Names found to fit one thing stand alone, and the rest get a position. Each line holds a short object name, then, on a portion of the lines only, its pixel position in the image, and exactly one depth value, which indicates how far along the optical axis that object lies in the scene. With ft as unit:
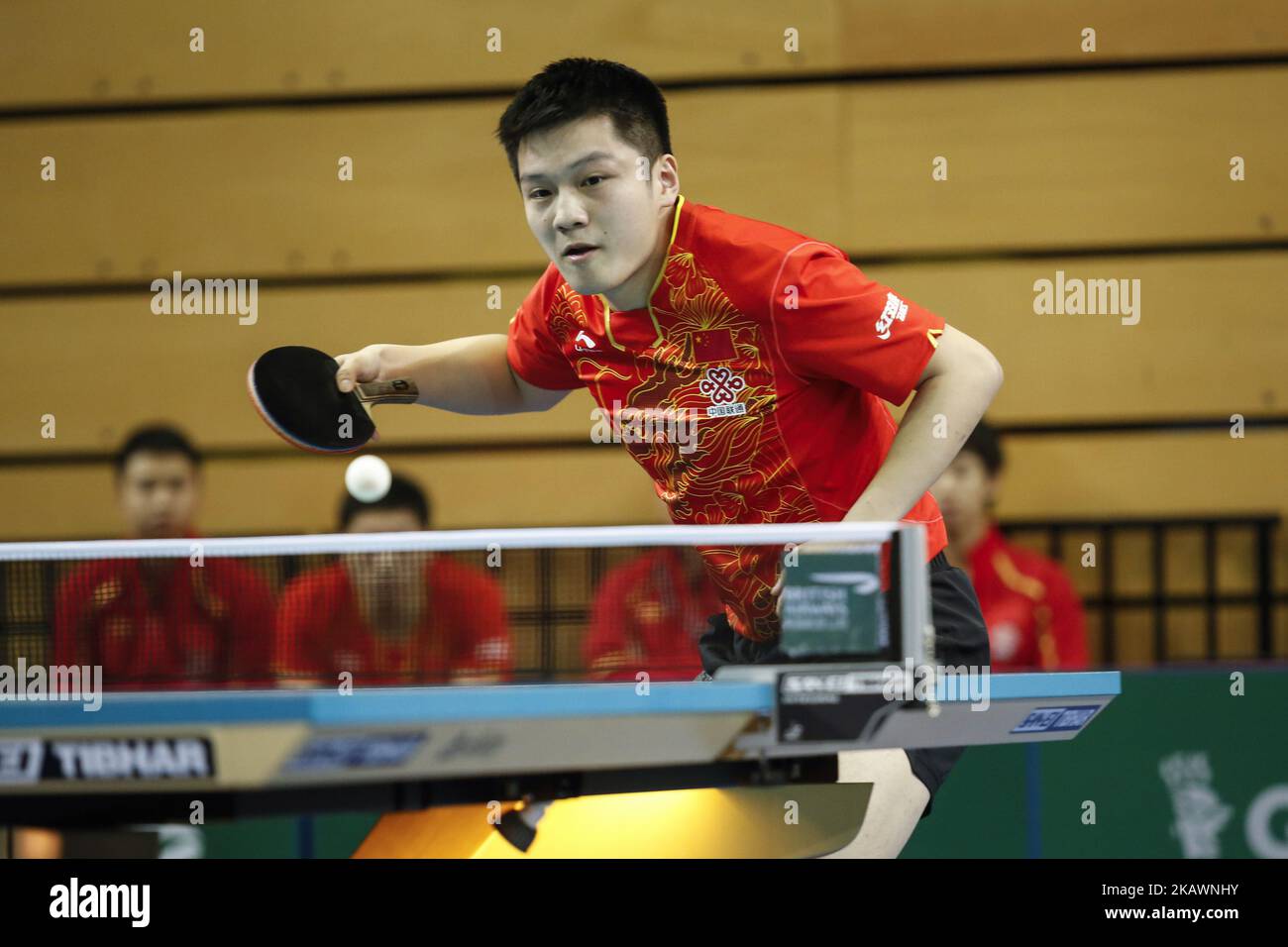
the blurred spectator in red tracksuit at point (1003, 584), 16.28
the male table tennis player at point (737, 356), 8.25
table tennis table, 5.59
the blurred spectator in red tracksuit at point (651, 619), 8.64
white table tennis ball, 9.00
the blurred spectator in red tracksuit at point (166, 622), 8.77
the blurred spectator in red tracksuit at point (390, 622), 8.64
